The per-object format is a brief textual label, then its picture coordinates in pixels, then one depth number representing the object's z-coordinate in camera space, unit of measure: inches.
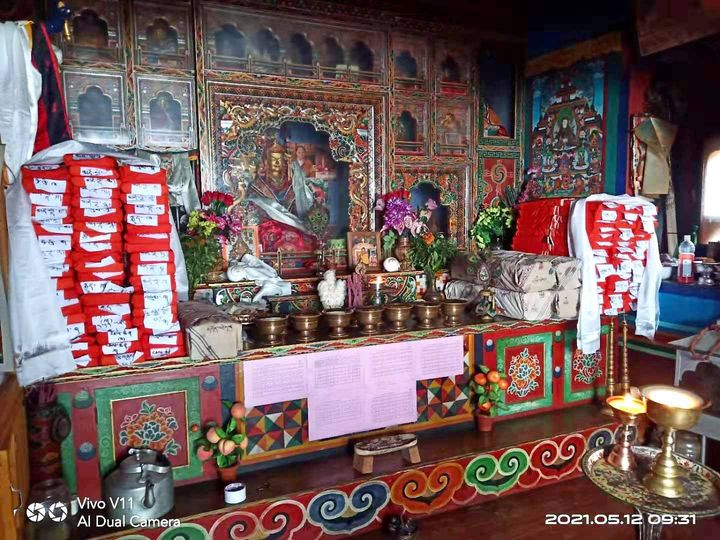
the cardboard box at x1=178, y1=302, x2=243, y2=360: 135.9
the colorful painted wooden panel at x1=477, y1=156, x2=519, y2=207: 239.9
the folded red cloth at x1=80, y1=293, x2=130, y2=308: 125.4
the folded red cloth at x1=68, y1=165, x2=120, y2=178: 121.0
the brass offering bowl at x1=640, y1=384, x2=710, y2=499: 83.4
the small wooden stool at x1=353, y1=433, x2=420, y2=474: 147.6
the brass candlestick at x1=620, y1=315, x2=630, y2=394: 187.6
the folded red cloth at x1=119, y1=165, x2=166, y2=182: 127.0
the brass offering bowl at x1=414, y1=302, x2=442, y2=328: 177.2
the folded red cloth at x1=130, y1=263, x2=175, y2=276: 128.9
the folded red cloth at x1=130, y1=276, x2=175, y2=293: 129.3
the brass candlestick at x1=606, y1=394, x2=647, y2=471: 96.1
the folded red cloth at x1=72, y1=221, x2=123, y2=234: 123.1
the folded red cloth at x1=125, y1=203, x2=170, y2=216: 127.9
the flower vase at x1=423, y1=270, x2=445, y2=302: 193.4
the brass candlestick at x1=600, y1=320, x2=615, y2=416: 190.9
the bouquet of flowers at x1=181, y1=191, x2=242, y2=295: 179.2
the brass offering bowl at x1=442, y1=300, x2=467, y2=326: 181.2
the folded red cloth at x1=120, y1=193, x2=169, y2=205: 127.2
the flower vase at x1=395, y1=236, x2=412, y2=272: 217.3
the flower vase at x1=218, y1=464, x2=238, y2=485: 143.0
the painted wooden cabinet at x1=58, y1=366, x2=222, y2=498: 129.9
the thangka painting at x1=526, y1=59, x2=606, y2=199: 209.9
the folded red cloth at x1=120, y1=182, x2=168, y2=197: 126.8
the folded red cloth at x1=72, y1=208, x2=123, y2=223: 122.9
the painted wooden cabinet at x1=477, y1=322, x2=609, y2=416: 182.4
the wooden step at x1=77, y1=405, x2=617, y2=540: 134.5
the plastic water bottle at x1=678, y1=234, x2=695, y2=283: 197.9
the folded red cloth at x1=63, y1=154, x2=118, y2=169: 121.0
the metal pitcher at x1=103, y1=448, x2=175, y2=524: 125.0
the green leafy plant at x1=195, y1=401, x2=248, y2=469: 140.7
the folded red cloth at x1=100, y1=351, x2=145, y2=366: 129.4
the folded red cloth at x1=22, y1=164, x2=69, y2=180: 117.1
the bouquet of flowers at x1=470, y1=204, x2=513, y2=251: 235.5
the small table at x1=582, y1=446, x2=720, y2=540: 82.0
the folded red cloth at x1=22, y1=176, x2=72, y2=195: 117.1
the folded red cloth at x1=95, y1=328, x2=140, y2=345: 128.6
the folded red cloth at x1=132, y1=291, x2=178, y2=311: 129.2
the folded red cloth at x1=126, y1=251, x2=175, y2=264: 128.9
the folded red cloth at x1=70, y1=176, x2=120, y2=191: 121.3
